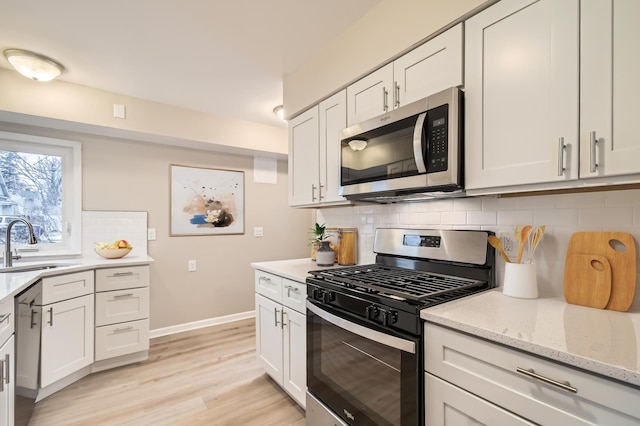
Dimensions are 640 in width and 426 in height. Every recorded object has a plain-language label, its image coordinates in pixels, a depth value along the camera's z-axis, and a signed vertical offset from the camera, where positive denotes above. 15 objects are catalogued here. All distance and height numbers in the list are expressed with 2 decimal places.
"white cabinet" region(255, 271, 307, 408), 1.77 -0.81
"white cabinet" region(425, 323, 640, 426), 0.69 -0.49
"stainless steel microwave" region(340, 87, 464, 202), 1.30 +0.31
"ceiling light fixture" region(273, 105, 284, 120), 3.06 +1.09
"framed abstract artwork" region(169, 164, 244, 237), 3.31 +0.13
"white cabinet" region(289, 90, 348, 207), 2.01 +0.44
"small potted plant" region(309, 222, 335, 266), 2.14 -0.30
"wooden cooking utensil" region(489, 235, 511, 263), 1.32 -0.15
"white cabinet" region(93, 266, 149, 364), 2.38 -0.89
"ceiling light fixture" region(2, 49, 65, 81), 2.05 +1.08
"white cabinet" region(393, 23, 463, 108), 1.32 +0.72
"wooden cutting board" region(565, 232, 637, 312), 1.02 -0.16
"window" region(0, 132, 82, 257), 2.56 +0.18
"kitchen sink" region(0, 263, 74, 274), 2.09 -0.44
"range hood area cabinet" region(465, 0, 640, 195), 0.91 +0.43
